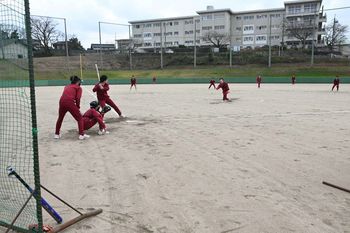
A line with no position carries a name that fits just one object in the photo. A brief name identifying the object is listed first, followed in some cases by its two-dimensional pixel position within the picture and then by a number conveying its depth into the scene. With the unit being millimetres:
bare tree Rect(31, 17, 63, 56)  48541
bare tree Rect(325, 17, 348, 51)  65250
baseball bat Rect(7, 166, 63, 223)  3465
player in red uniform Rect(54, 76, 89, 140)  8125
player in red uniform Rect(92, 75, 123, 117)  11039
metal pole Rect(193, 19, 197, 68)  52894
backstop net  3205
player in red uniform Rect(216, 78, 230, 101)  17445
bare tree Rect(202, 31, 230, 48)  70125
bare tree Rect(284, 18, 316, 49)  65188
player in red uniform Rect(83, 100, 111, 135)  8906
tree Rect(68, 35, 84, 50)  77725
